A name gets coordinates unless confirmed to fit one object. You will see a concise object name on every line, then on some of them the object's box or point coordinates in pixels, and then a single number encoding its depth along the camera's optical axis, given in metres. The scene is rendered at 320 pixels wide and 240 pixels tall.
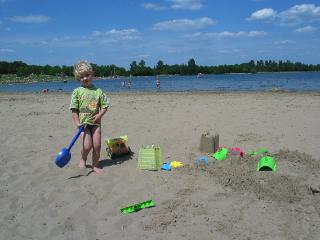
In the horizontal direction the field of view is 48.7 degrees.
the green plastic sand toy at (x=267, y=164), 5.16
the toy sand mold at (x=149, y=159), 5.43
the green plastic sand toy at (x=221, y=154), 5.80
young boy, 5.46
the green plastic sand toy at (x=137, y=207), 4.02
